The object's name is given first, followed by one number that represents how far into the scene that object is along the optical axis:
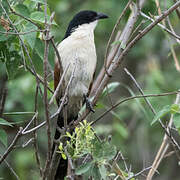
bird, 5.34
